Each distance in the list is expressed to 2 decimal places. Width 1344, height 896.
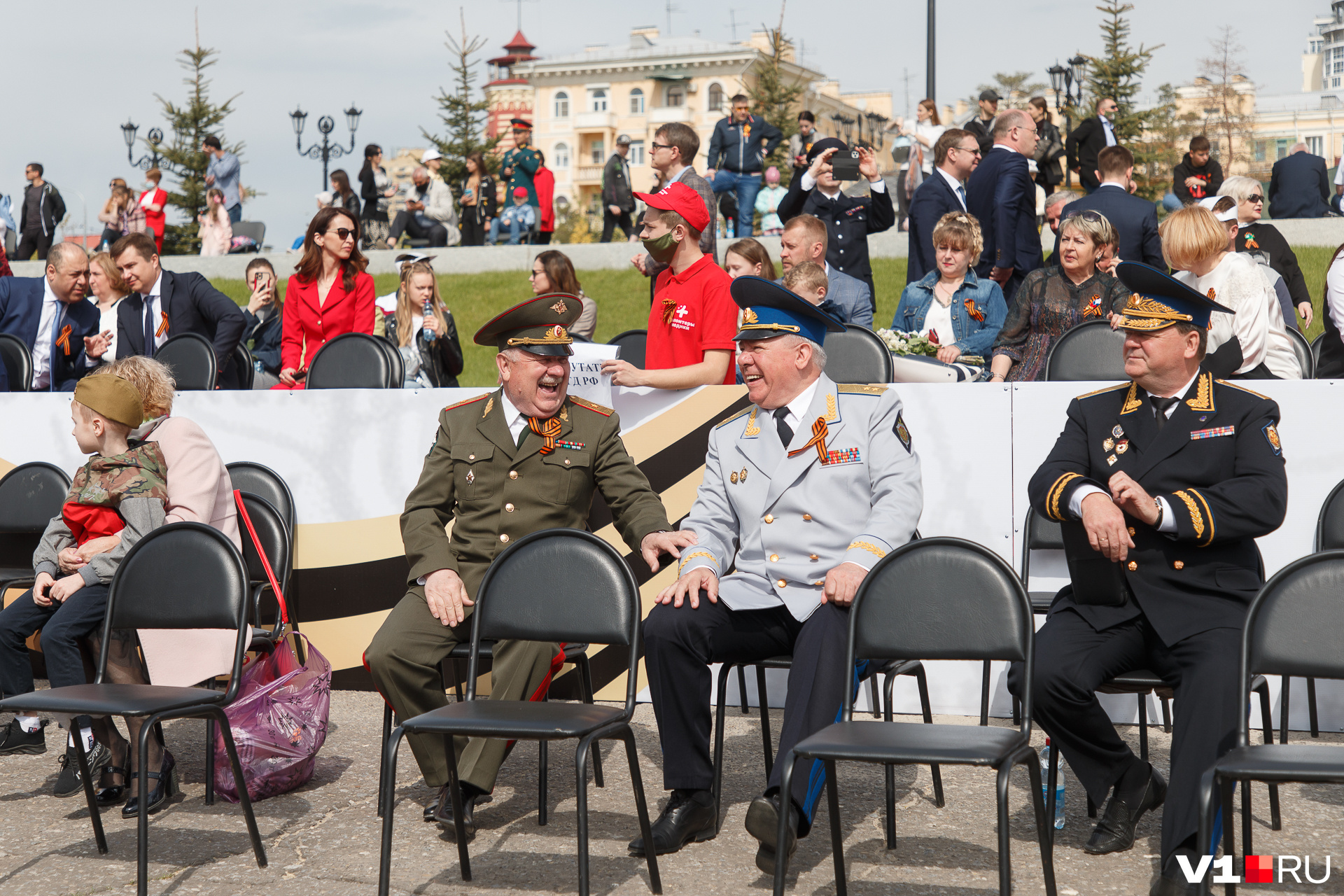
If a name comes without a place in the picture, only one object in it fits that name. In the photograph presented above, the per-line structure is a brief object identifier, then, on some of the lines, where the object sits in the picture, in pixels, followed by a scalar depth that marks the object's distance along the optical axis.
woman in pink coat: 4.81
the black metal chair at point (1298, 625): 3.57
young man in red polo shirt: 5.82
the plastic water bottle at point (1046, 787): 4.25
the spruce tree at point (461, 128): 29.55
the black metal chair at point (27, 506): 6.17
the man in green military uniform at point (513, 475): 4.66
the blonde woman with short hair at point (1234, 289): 6.00
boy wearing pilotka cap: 4.93
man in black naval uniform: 3.90
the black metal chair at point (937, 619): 3.57
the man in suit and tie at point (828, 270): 7.19
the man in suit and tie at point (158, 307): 7.83
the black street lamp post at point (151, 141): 30.11
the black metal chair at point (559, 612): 3.81
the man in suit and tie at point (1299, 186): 15.32
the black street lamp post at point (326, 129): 28.89
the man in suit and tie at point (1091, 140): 13.02
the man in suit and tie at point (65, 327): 8.08
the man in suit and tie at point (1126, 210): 8.29
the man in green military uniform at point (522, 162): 15.47
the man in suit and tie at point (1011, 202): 8.71
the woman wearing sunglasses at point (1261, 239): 8.52
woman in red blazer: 8.08
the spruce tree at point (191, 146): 29.75
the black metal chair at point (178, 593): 4.30
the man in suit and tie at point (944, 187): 9.17
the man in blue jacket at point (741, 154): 14.59
